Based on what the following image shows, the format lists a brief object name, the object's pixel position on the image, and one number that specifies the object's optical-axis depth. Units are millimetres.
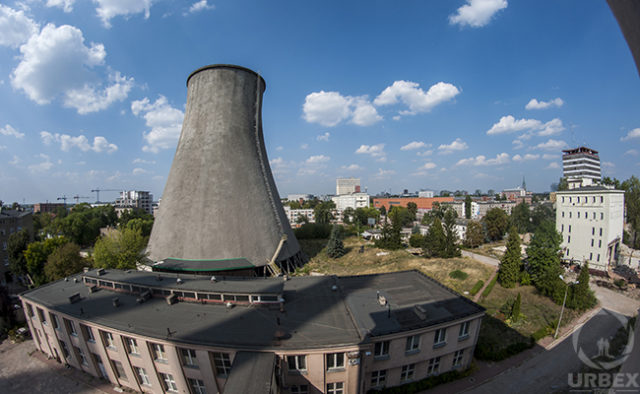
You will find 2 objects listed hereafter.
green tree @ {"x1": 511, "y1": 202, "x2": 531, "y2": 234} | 57347
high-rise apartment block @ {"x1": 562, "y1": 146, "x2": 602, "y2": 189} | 84438
